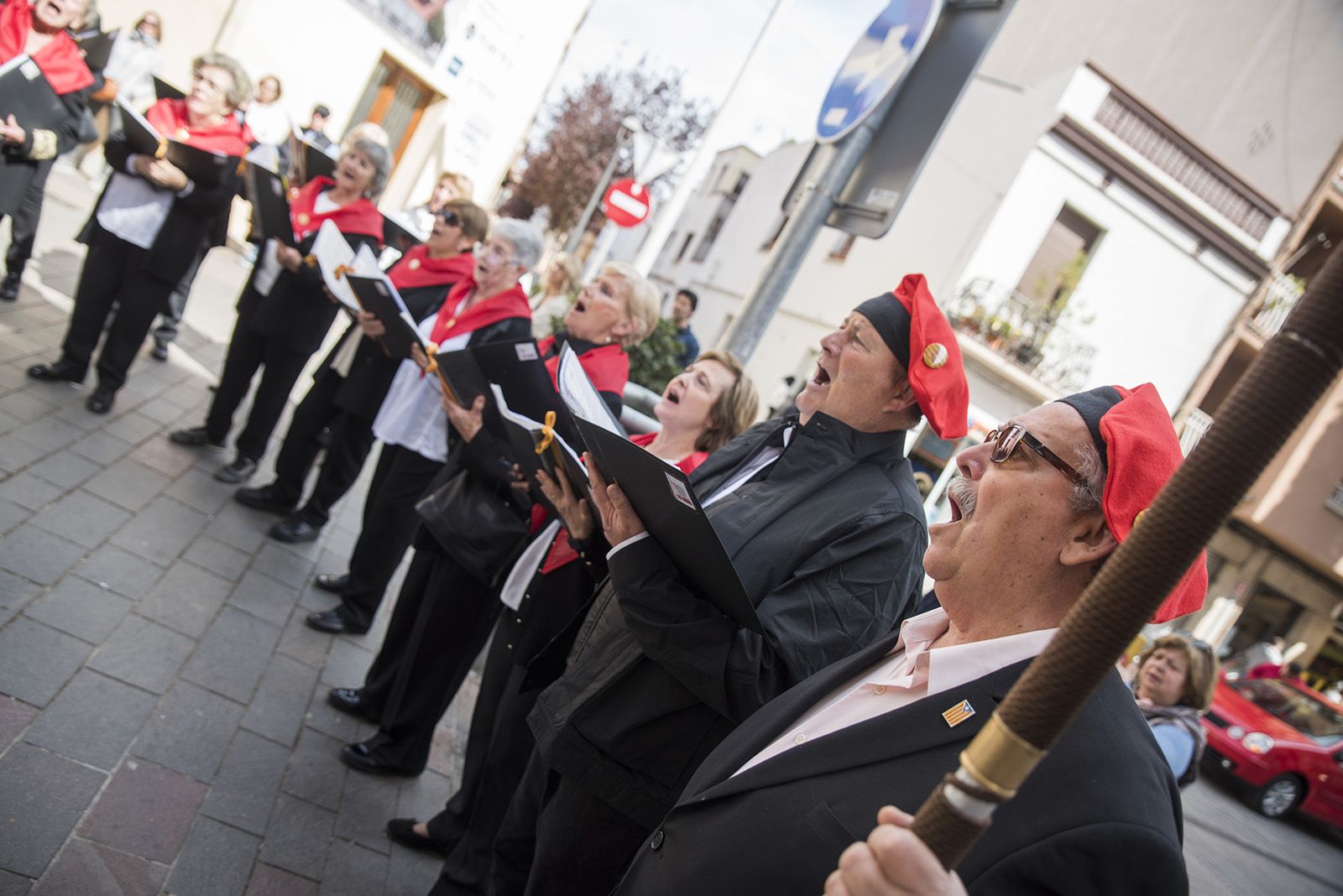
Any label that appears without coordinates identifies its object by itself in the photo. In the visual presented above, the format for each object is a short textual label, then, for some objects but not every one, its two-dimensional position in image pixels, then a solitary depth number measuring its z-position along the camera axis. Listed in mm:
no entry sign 15492
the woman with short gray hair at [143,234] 5551
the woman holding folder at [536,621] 2936
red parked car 12477
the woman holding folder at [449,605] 3621
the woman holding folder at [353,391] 4965
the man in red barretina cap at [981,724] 1192
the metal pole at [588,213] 21944
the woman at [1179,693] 4453
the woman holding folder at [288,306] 5438
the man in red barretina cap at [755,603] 2117
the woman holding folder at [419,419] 4355
